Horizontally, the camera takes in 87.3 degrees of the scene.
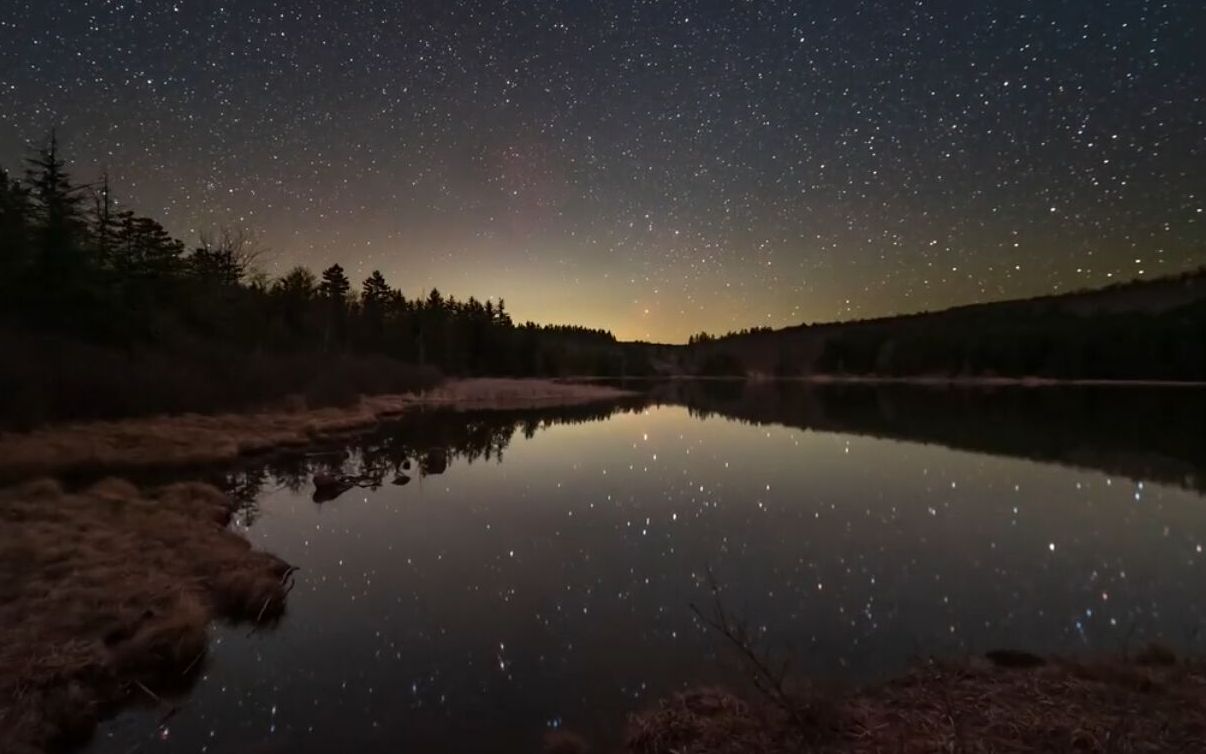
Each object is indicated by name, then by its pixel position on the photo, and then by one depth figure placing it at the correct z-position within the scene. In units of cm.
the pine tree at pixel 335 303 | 7722
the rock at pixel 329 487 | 1773
